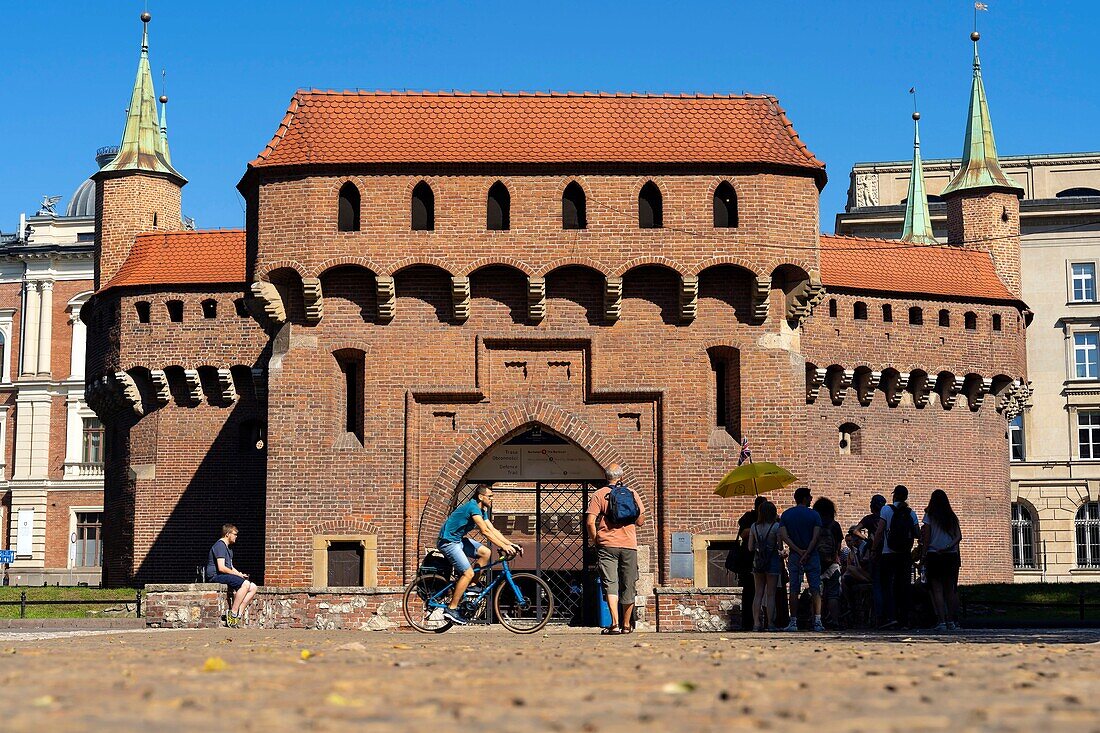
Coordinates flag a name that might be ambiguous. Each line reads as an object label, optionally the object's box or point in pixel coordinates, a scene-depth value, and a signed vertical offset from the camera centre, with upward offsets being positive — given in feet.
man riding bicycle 55.47 +0.11
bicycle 55.42 -1.74
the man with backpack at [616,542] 57.72 +0.18
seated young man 67.51 -1.31
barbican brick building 83.20 +12.32
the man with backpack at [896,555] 63.26 -0.32
